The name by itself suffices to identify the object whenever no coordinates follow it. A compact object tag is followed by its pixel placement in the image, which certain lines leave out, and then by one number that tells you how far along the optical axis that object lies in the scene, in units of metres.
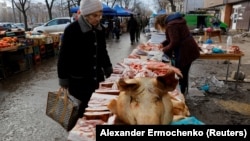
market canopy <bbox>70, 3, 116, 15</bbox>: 18.19
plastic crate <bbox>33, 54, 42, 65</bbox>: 9.99
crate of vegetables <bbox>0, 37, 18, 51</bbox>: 7.66
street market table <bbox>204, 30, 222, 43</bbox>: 11.34
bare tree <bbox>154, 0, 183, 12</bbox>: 74.72
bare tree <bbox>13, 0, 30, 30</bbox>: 29.85
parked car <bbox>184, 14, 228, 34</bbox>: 25.00
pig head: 1.40
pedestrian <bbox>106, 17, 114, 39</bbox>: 23.37
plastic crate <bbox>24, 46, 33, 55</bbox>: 8.90
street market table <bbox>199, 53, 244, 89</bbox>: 5.62
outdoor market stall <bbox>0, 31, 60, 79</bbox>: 7.89
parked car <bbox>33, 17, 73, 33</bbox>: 19.64
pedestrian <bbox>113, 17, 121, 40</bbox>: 21.48
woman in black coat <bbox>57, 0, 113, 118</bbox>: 2.60
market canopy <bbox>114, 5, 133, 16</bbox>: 25.31
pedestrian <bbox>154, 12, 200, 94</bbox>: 4.12
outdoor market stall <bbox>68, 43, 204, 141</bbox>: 1.65
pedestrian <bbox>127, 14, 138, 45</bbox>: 17.09
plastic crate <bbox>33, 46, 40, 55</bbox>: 9.81
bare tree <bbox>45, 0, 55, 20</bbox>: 30.48
